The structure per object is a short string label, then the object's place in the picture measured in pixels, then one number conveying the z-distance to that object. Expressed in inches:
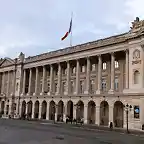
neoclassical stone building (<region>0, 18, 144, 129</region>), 1950.1
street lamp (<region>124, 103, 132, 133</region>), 1784.6
